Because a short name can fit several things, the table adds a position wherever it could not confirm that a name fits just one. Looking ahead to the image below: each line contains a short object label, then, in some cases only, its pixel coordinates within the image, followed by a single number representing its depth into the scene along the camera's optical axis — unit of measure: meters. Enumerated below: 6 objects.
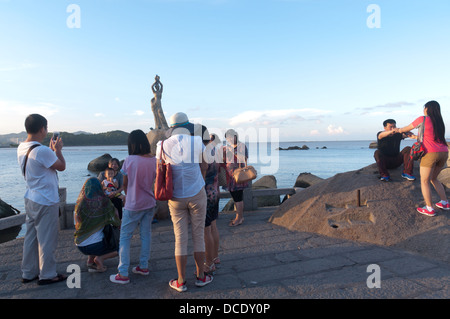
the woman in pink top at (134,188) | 3.41
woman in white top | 3.10
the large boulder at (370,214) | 4.39
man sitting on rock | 5.57
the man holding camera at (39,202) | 3.35
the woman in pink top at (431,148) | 4.63
